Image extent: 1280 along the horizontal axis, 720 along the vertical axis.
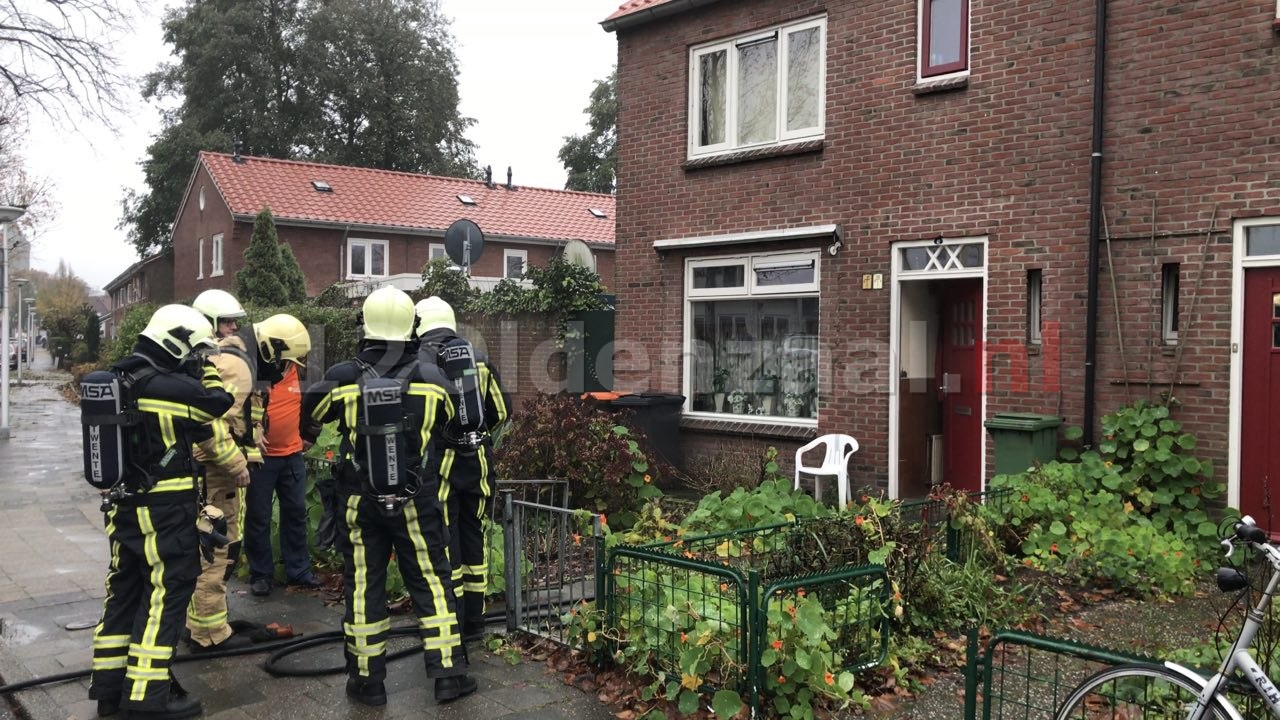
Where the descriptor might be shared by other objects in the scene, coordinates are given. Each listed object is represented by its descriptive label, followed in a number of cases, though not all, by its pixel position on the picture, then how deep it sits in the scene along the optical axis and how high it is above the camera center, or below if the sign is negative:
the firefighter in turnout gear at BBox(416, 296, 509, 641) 5.72 -0.68
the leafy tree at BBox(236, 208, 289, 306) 24.47 +1.58
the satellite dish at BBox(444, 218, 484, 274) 12.24 +1.13
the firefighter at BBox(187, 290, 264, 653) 5.88 -0.74
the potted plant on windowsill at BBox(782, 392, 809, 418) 10.58 -0.72
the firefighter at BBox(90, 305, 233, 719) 4.92 -1.00
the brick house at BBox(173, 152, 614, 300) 29.03 +3.45
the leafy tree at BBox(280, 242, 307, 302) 25.28 +1.43
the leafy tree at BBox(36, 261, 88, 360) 51.59 +1.53
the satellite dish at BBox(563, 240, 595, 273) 14.40 +1.18
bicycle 3.35 -1.19
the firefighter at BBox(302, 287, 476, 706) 5.01 -0.80
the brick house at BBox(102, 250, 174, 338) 39.47 +2.27
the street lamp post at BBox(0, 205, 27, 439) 17.02 +0.63
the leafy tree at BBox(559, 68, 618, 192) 44.06 +8.30
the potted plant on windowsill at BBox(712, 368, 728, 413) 11.32 -0.56
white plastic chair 9.51 -1.21
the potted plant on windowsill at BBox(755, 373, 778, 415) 10.88 -0.58
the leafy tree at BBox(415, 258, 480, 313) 14.76 +0.72
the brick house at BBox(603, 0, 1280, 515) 7.73 +1.03
